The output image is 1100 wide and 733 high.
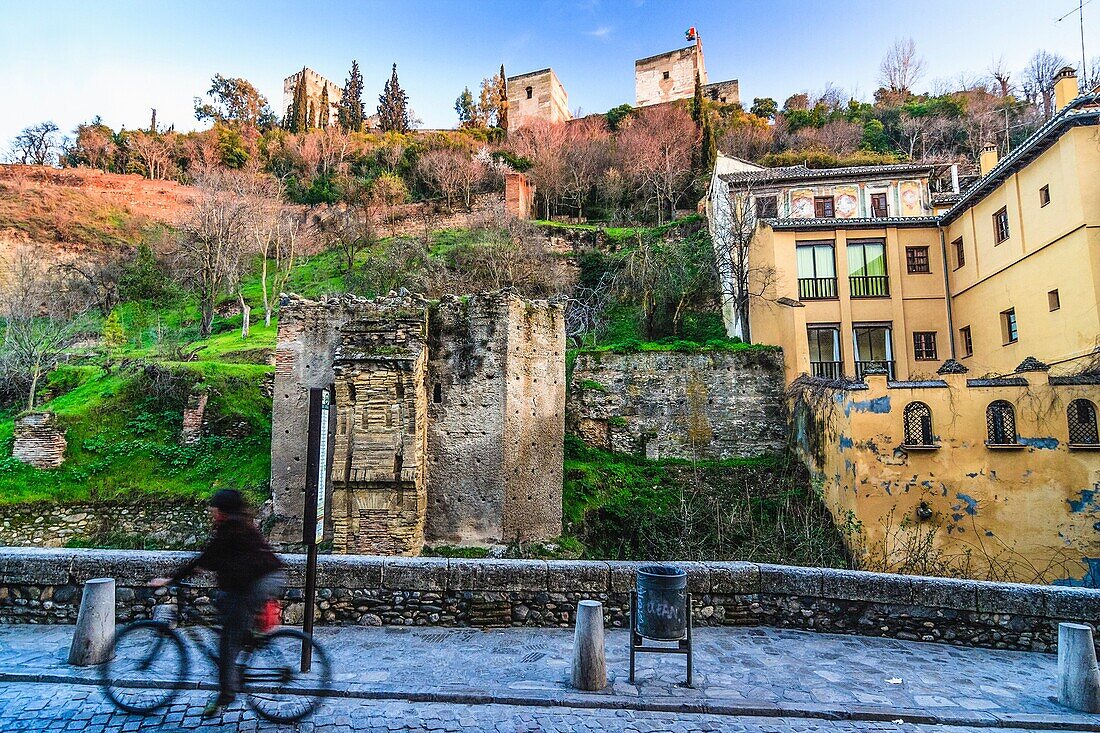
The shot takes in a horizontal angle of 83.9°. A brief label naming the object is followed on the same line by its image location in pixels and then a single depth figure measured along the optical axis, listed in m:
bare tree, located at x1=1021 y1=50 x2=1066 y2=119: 41.69
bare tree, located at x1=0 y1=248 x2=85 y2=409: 19.70
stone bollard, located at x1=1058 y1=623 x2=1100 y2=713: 5.38
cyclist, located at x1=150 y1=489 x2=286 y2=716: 4.83
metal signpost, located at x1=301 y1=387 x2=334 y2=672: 5.97
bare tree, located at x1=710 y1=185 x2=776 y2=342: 21.47
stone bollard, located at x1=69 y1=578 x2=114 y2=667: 5.80
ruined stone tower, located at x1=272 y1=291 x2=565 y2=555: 12.93
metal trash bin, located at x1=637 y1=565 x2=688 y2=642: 5.75
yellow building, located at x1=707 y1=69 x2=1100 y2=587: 13.32
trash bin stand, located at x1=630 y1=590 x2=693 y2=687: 5.67
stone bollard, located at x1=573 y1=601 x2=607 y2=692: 5.60
